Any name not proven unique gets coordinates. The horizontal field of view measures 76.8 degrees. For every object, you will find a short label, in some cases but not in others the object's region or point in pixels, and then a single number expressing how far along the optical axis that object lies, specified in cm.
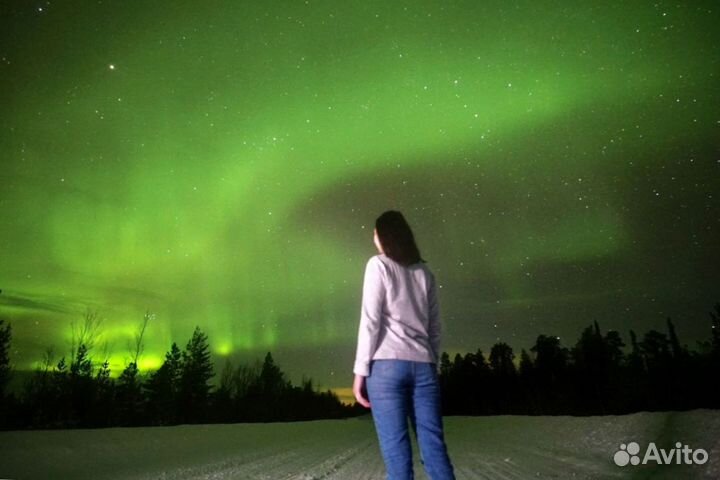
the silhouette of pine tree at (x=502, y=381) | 6969
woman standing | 235
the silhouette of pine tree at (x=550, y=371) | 6259
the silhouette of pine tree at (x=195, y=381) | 5190
